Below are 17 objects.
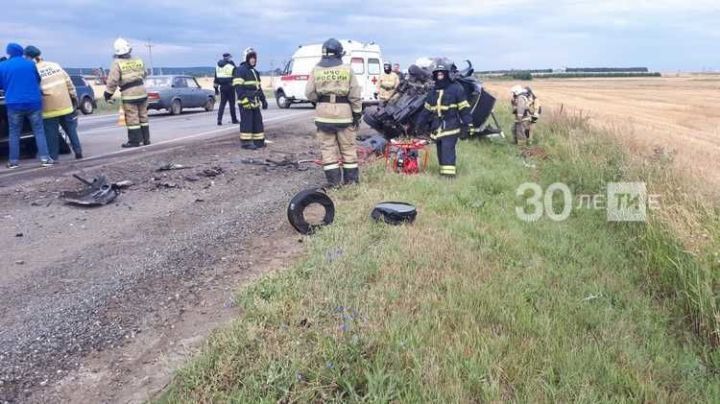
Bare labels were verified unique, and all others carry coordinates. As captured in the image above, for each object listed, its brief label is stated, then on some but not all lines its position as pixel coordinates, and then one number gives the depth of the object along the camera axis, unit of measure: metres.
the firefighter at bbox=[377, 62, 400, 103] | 13.36
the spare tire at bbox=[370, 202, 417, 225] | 5.05
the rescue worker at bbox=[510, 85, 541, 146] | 11.11
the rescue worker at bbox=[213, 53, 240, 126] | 13.36
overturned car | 9.79
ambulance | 20.84
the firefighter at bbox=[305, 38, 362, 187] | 6.41
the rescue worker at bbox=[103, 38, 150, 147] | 8.96
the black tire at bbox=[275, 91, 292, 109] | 22.62
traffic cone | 9.50
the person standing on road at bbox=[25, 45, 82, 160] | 8.15
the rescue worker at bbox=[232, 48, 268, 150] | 9.40
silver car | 18.53
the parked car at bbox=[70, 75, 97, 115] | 18.14
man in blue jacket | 7.64
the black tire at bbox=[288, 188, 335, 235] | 4.94
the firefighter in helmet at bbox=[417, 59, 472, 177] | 7.35
